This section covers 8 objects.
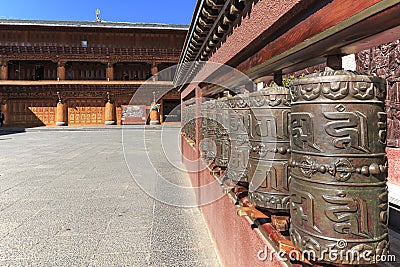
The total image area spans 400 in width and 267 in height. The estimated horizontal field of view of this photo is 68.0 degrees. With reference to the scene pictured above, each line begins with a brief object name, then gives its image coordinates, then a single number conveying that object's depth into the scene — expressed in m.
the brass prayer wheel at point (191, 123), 5.88
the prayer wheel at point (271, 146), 1.56
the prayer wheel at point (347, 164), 1.07
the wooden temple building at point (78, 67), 25.27
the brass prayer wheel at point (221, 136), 2.67
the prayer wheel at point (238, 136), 2.07
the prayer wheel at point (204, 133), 3.76
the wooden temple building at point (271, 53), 1.15
